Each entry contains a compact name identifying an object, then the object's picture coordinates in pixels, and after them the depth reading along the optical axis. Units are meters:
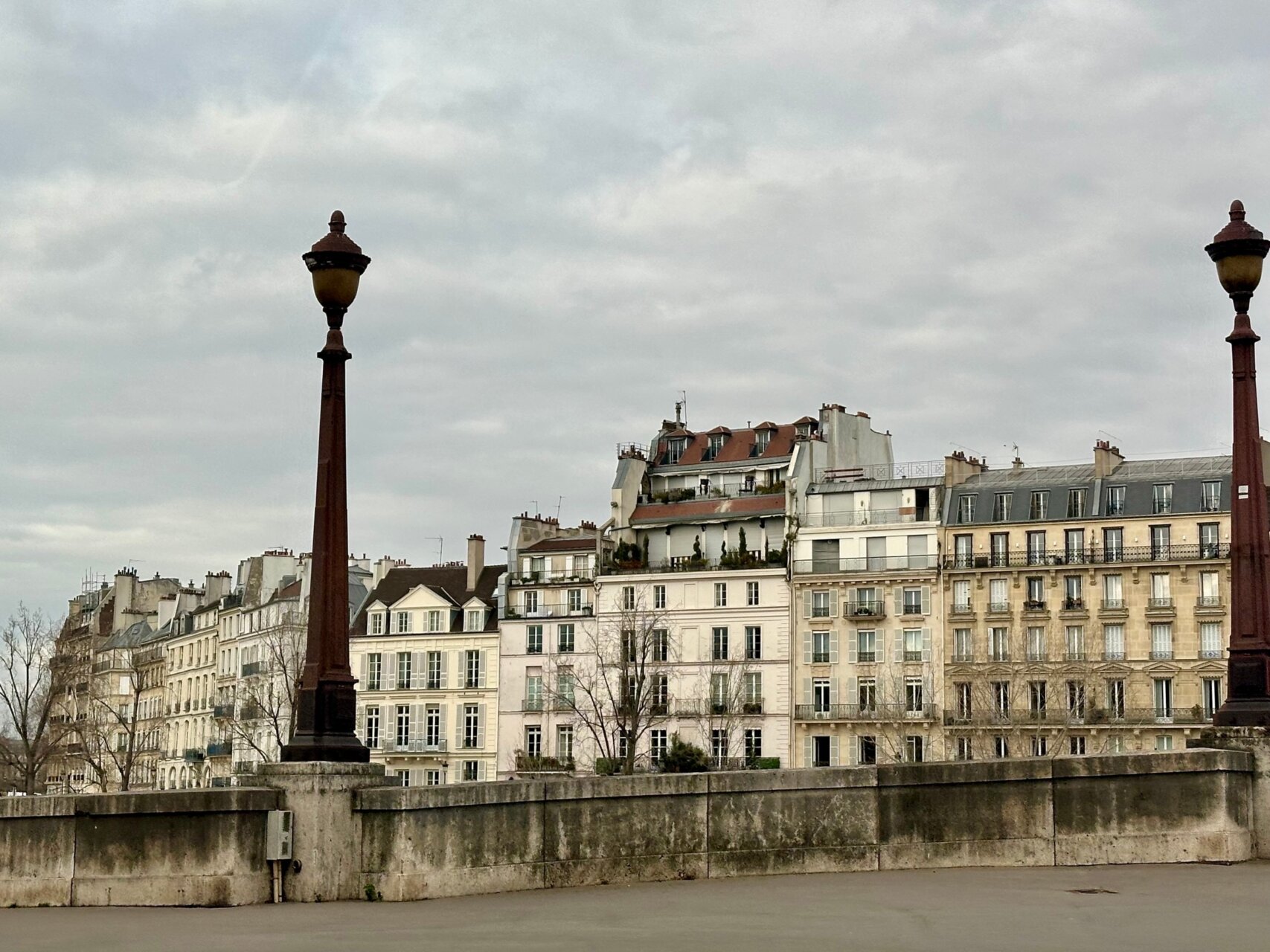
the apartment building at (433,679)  97.81
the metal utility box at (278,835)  16.36
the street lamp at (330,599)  16.81
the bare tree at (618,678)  90.94
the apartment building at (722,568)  90.81
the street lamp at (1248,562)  19.16
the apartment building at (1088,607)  80.31
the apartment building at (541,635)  95.38
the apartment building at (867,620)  86.69
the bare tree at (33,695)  75.12
